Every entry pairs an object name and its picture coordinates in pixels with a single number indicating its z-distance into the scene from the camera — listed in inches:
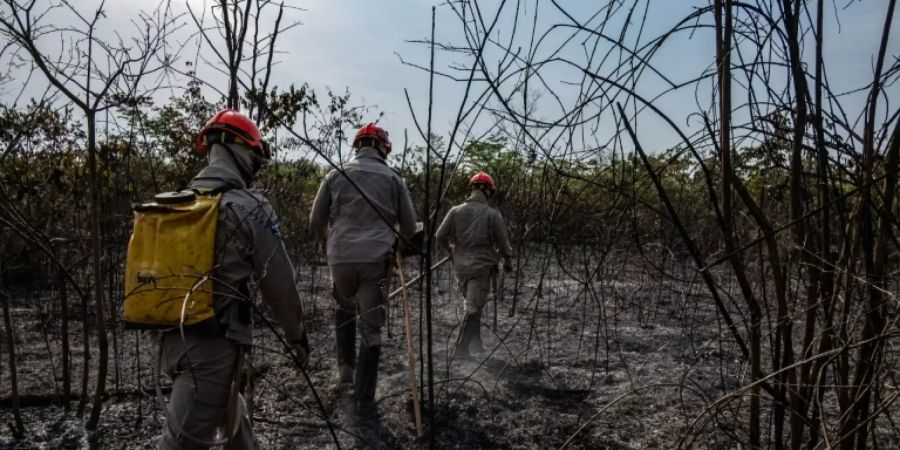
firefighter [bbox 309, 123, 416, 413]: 181.0
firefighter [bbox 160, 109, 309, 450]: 101.6
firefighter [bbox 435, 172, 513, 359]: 251.8
